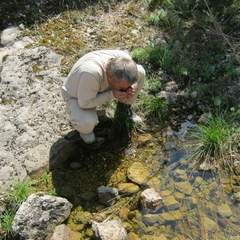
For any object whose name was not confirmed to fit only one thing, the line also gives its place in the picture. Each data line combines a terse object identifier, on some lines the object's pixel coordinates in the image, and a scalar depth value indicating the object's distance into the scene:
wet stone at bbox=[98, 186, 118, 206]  3.95
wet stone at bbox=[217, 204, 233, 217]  3.77
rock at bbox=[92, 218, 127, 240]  3.49
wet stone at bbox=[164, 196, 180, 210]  3.88
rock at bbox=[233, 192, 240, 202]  3.90
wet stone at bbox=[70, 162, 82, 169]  4.33
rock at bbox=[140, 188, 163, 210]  3.87
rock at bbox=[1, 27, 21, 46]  5.83
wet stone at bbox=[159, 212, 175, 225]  3.77
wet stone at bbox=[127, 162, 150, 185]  4.15
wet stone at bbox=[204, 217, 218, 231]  3.66
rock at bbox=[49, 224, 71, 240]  3.56
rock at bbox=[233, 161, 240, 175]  4.14
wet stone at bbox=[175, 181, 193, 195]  4.03
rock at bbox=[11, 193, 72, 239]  3.57
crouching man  3.58
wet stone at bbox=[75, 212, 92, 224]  3.81
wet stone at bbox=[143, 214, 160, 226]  3.78
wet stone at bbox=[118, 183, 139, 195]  4.05
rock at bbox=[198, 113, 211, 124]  4.64
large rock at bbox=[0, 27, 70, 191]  4.28
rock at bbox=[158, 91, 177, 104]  4.92
